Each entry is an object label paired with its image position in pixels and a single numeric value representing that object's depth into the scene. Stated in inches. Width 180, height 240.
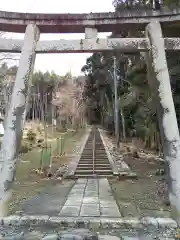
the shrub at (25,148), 555.8
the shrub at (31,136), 690.6
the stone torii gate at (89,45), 156.0
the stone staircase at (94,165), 322.1
